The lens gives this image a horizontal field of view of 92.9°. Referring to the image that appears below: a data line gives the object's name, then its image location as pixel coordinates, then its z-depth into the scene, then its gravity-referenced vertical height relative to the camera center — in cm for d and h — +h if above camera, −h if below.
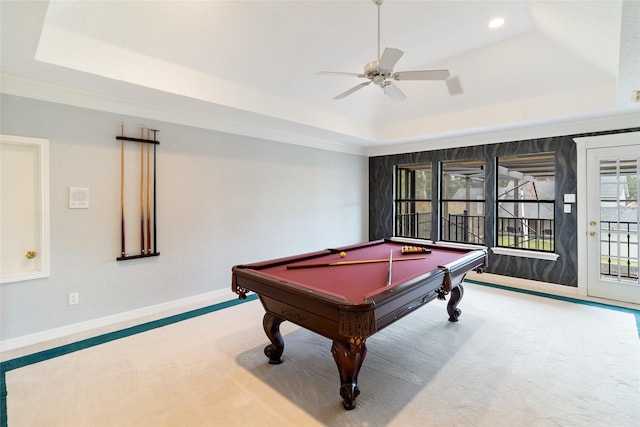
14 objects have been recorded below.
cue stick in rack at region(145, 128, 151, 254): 371 +12
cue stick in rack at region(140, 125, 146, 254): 366 +23
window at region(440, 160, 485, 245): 696 +36
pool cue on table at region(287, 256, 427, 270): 278 -50
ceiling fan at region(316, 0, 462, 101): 229 +116
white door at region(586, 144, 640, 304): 399 -15
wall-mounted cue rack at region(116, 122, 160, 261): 353 +19
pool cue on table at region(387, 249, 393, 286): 226 -51
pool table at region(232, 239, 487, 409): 182 -55
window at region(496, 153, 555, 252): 634 +16
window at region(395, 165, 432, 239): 678 +19
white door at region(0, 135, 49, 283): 289 +1
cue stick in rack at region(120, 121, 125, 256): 350 +21
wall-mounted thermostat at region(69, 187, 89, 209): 319 +13
